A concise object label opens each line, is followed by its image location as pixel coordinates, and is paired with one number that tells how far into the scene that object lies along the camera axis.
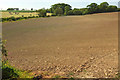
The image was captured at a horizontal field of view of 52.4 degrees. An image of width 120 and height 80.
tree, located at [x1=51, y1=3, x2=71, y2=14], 106.24
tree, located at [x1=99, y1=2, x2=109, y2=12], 76.81
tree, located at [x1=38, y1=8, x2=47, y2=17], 83.58
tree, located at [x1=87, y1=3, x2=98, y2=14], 78.69
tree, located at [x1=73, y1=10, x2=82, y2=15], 84.30
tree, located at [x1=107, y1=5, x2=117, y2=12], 73.94
